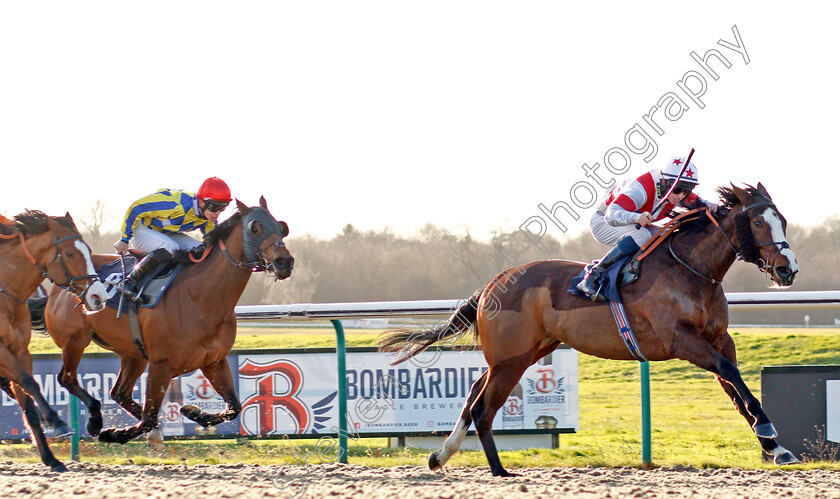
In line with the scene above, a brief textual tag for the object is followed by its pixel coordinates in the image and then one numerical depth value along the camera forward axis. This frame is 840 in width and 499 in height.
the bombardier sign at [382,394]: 13.75
